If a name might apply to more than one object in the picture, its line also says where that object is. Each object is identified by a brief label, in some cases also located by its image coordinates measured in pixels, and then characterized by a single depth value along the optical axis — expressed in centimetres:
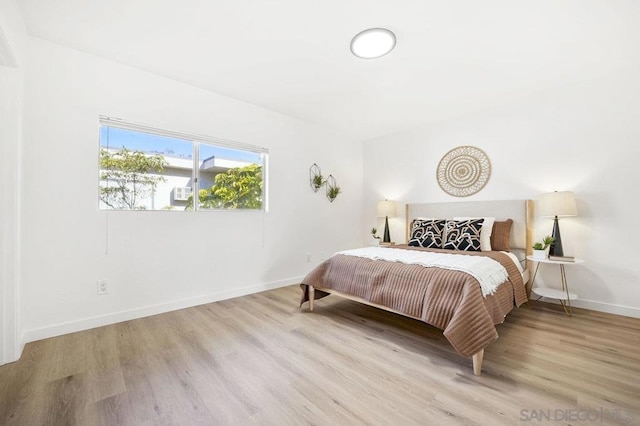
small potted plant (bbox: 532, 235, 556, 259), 272
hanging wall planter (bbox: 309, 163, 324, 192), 405
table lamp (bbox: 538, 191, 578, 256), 265
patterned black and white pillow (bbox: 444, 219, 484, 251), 298
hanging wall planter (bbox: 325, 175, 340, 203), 430
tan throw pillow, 307
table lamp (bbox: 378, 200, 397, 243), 418
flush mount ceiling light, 204
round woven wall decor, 350
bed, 172
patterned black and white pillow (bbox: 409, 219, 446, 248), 324
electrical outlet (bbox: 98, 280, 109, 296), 233
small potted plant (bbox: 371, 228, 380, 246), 416
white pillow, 299
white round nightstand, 260
